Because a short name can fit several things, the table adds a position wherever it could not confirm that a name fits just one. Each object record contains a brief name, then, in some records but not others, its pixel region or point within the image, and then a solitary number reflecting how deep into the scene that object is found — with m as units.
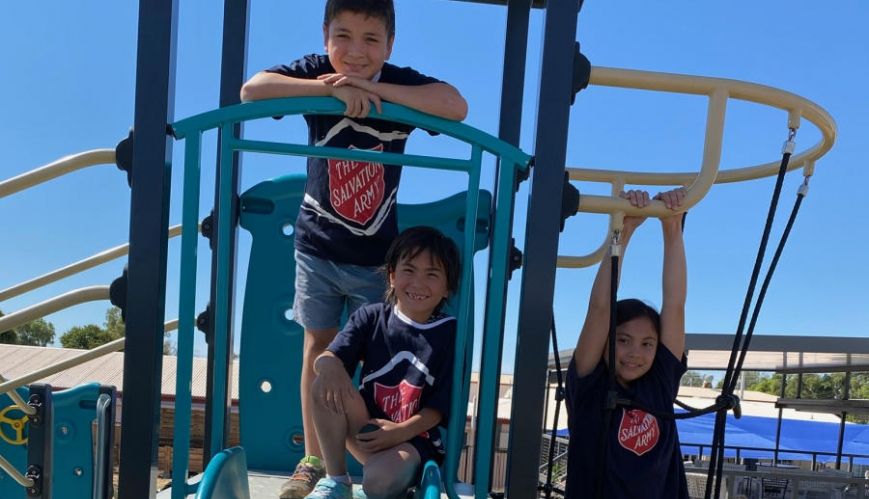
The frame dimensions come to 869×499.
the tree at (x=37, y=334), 46.55
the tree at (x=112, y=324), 41.78
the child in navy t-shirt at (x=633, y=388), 2.09
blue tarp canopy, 12.38
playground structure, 1.60
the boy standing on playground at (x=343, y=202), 2.02
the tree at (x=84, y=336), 43.78
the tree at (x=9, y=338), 35.31
